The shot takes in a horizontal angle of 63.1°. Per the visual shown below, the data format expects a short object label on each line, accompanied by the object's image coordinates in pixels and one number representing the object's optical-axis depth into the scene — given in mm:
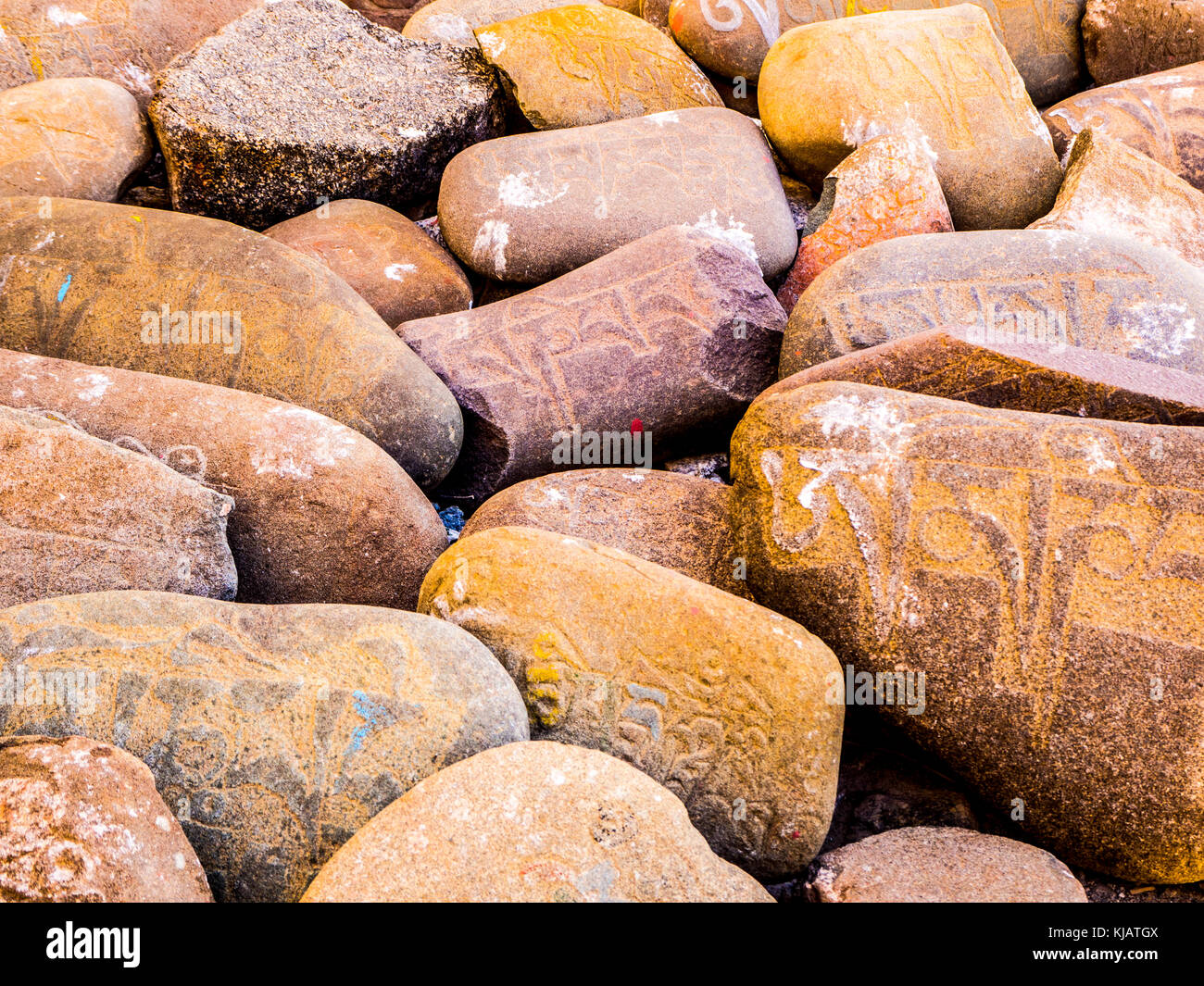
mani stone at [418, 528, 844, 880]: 1910
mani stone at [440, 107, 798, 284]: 3424
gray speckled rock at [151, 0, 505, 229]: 3416
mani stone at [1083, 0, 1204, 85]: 4223
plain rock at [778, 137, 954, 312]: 3369
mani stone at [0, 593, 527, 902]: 1687
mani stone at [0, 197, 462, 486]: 2816
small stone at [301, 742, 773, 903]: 1514
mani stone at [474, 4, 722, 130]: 3908
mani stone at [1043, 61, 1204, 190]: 3924
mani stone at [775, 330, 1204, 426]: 2281
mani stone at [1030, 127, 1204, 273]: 3420
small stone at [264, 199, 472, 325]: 3404
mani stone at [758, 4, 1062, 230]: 3605
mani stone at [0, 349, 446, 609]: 2422
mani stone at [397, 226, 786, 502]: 2973
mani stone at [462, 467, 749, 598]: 2439
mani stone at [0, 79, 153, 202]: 3344
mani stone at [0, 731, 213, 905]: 1407
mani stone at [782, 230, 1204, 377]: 2742
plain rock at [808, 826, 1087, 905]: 1803
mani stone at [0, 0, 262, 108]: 3781
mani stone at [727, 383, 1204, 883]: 1905
